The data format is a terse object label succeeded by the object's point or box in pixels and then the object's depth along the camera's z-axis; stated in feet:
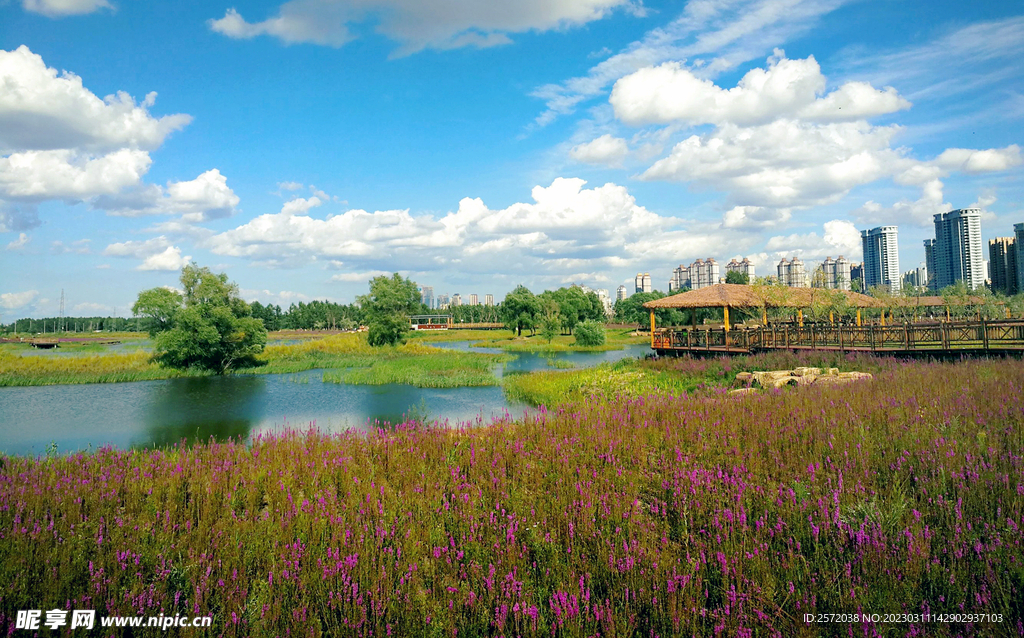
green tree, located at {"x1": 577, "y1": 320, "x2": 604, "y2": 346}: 177.06
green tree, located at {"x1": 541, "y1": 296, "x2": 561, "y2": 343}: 195.62
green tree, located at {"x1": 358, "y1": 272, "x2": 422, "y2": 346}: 159.12
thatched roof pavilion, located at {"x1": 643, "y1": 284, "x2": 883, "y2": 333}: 86.02
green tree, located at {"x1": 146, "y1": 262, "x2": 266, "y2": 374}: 105.60
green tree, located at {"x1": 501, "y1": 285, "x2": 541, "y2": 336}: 243.19
